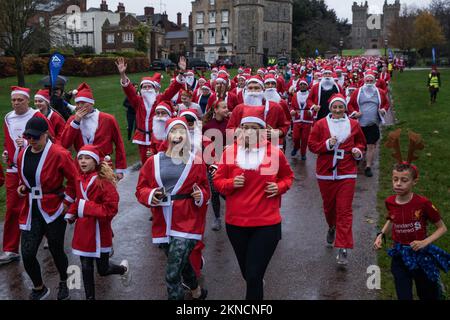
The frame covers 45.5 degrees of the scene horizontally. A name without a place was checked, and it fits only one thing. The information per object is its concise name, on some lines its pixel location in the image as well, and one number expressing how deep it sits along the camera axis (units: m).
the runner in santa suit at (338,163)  6.31
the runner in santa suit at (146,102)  8.60
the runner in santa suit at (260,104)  6.94
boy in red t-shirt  4.46
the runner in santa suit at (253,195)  4.60
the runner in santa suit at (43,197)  5.34
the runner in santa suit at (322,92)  11.34
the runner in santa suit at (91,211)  5.11
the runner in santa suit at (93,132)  6.67
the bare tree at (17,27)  33.56
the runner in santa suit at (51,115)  7.03
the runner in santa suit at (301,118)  12.36
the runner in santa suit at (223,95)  9.73
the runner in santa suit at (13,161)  6.34
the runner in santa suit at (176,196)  4.85
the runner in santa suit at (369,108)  11.09
